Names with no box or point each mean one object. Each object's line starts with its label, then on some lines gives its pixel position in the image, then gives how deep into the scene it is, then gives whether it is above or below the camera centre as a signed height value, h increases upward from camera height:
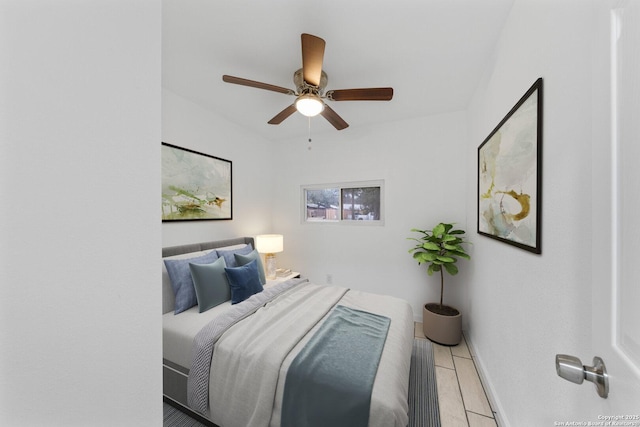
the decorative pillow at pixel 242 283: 2.06 -0.68
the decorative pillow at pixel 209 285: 1.90 -0.65
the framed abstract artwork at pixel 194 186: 2.28 +0.29
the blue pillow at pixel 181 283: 1.89 -0.63
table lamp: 3.06 -0.50
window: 3.18 +0.14
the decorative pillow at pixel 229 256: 2.39 -0.48
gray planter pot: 2.34 -1.22
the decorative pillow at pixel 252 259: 2.42 -0.53
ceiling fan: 1.44 +0.94
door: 0.45 +0.02
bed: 1.12 -0.86
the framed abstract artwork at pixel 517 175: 1.09 +0.22
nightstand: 2.67 -0.89
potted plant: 2.34 -0.62
